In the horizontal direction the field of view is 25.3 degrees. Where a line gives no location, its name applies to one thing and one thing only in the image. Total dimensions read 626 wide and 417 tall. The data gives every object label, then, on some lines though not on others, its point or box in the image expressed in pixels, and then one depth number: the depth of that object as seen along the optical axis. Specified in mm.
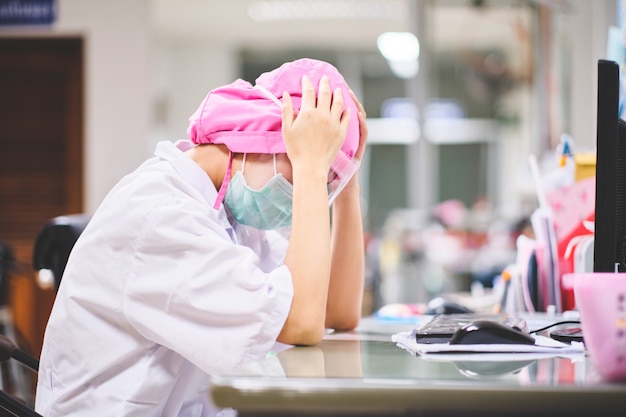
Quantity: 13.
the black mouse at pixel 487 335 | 1924
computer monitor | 2025
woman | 1927
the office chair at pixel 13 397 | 1942
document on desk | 1904
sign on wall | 5965
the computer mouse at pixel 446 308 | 2828
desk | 1645
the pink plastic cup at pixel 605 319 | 1697
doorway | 6211
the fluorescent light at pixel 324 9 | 9344
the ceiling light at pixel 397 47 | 10436
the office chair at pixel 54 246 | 2518
